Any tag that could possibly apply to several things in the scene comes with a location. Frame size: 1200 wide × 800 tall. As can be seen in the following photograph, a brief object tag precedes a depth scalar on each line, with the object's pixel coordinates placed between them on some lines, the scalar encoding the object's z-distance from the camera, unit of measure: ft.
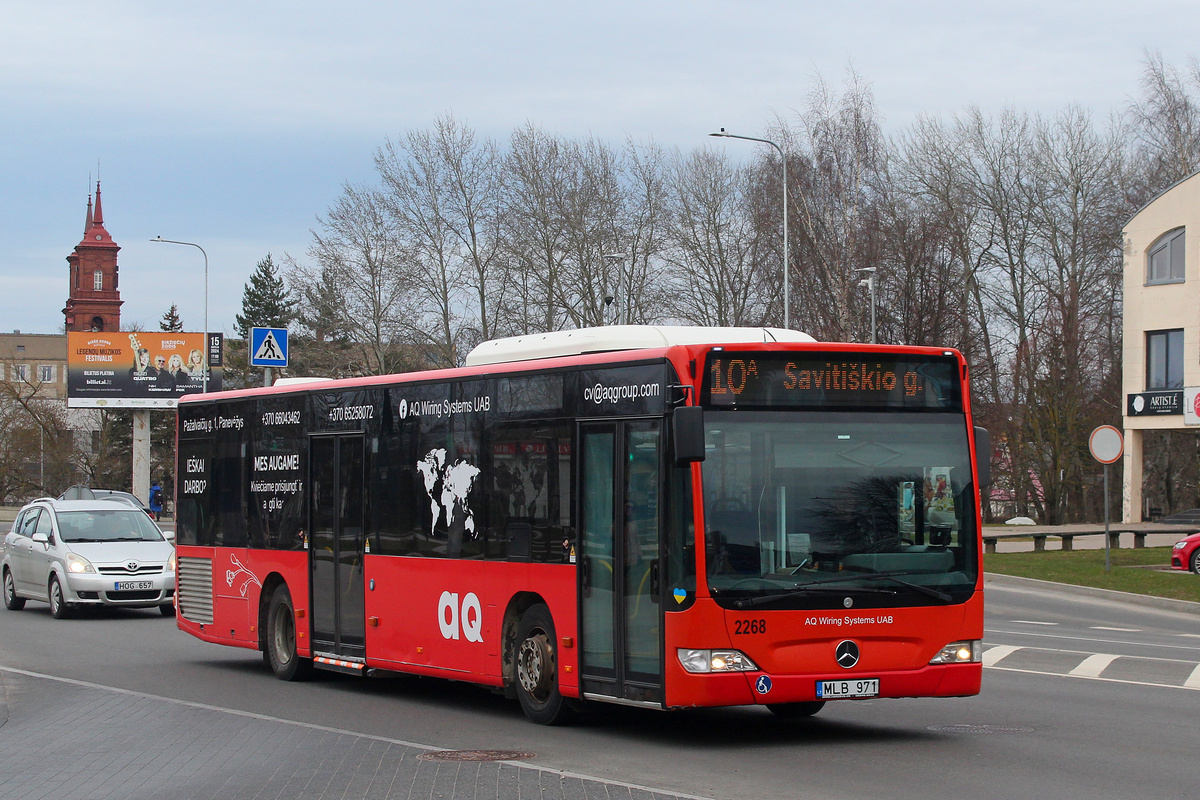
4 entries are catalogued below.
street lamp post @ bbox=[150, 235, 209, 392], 184.03
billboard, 232.32
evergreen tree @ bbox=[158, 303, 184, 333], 364.17
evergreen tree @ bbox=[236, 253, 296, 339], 334.65
